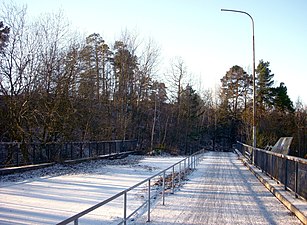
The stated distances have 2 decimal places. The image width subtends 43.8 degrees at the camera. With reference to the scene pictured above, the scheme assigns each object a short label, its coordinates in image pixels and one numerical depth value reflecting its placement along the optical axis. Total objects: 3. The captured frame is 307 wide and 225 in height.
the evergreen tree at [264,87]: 65.62
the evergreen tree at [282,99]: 64.50
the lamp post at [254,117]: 25.73
